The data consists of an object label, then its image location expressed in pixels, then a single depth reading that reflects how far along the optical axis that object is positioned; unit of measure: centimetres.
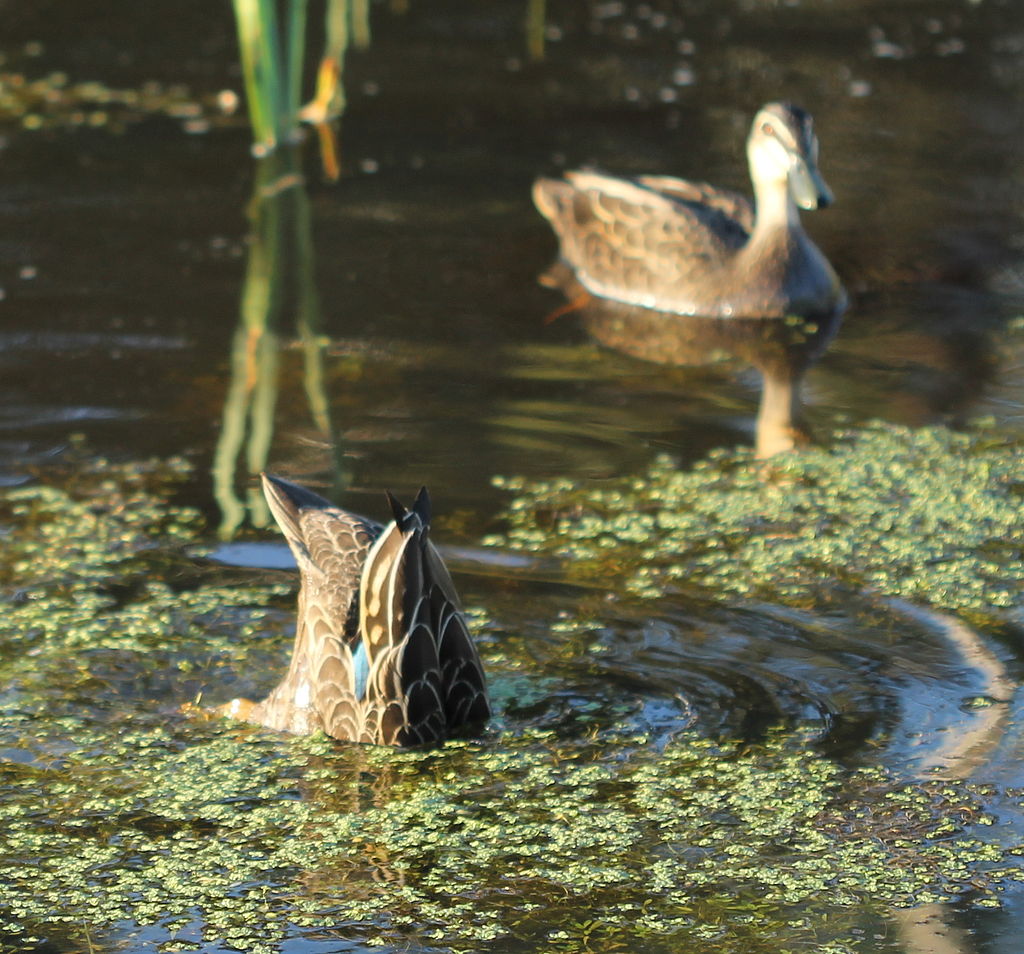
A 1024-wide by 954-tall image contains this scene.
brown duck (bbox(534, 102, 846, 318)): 1641
